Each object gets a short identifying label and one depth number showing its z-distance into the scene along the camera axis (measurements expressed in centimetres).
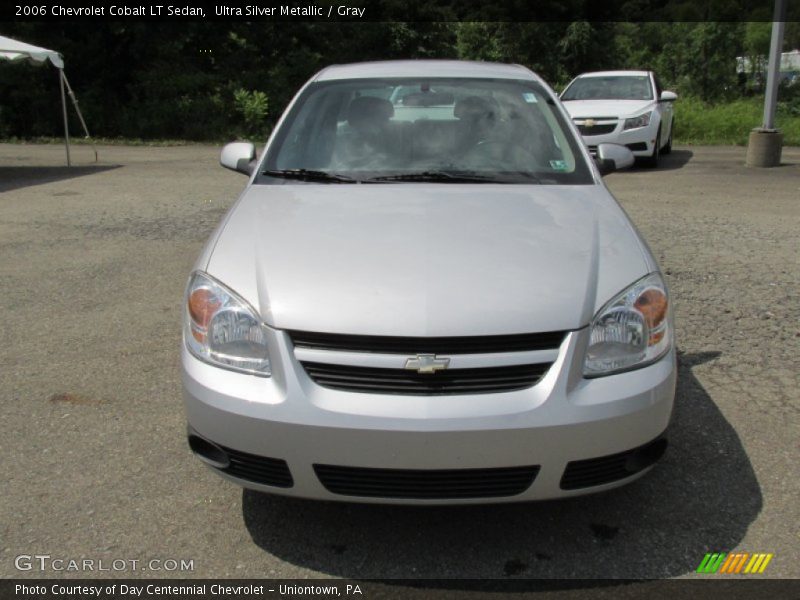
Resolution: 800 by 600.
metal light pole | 1237
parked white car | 1248
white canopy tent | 1290
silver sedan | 245
